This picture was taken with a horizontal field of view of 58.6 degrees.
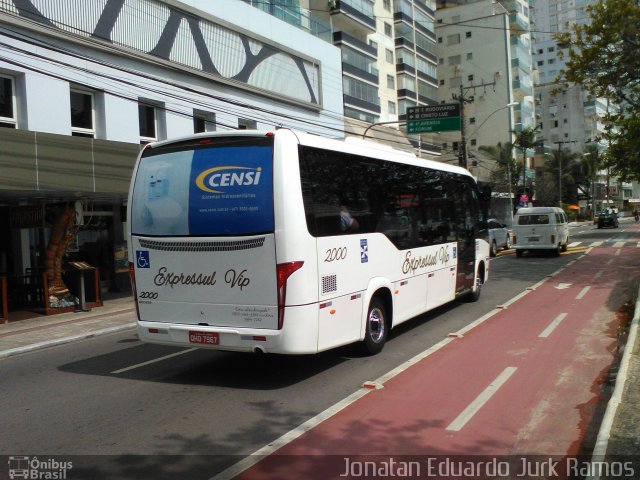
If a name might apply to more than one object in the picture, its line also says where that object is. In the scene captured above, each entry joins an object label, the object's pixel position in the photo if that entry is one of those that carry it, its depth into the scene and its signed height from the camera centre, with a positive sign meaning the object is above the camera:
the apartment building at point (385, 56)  49.28 +17.62
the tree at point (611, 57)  17.70 +5.23
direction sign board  28.16 +5.38
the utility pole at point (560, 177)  66.44 +5.20
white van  23.73 -0.35
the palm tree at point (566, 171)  73.69 +6.59
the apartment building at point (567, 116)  99.12 +18.55
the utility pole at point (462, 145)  29.56 +4.14
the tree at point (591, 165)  75.21 +7.24
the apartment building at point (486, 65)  71.31 +20.56
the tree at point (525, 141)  58.00 +8.32
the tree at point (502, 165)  55.51 +5.88
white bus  6.55 -0.11
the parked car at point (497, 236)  26.33 -0.65
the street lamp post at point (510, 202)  43.95 +1.55
